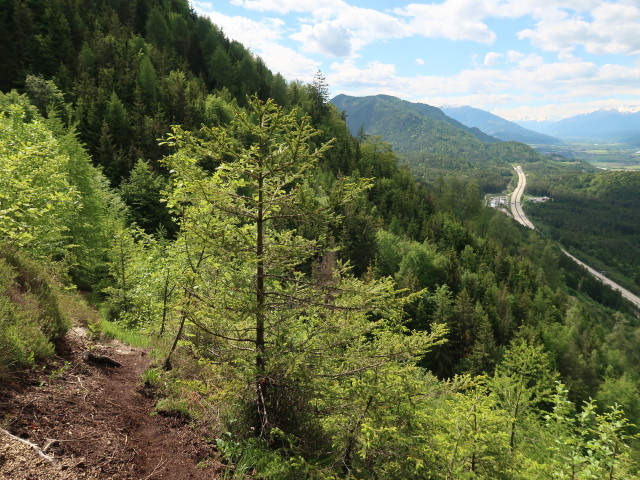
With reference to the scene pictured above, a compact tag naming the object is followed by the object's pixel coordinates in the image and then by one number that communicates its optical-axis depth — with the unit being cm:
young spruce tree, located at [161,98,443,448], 616
